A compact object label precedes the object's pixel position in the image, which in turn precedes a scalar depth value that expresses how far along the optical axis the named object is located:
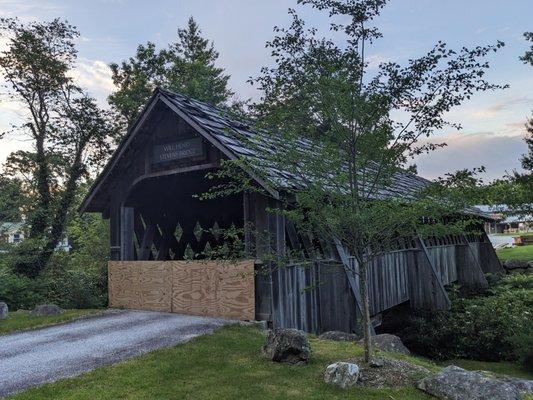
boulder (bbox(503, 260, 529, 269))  26.86
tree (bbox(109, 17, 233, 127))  26.48
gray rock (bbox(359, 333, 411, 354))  8.16
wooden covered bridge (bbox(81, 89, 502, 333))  9.61
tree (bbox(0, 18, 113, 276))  20.91
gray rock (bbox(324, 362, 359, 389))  5.71
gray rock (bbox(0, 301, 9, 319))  11.63
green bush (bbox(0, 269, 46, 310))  14.66
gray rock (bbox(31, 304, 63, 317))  11.63
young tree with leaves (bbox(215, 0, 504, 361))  6.09
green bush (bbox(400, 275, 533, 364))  11.41
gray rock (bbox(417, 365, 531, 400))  5.19
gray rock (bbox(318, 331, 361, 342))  8.81
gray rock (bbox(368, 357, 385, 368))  6.32
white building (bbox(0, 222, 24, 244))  18.03
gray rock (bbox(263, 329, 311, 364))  6.77
